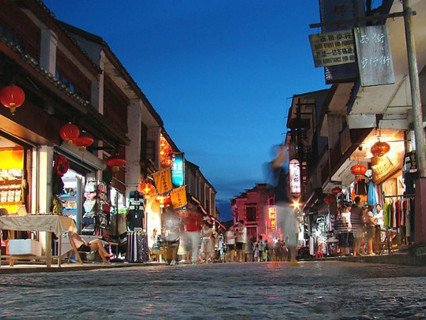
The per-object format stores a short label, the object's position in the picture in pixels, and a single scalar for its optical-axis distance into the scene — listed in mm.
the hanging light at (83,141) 15789
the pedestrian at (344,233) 20250
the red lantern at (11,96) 11740
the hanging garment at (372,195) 20098
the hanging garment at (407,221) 14327
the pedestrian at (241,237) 28562
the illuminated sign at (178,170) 31172
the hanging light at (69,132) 15430
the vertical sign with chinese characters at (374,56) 11906
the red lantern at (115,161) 19630
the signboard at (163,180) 27188
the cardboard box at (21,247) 11828
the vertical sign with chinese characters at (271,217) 55097
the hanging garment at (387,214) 17047
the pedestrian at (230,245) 29281
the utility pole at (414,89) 10797
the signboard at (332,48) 13102
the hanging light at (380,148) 16688
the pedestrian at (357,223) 18312
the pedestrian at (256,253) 37906
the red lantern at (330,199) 28828
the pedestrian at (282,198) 12677
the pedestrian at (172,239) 21203
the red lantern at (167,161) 32500
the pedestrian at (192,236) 23406
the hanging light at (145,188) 24984
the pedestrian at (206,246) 25891
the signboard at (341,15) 14523
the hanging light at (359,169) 20375
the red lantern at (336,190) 27266
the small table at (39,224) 11133
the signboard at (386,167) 18575
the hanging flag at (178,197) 30155
